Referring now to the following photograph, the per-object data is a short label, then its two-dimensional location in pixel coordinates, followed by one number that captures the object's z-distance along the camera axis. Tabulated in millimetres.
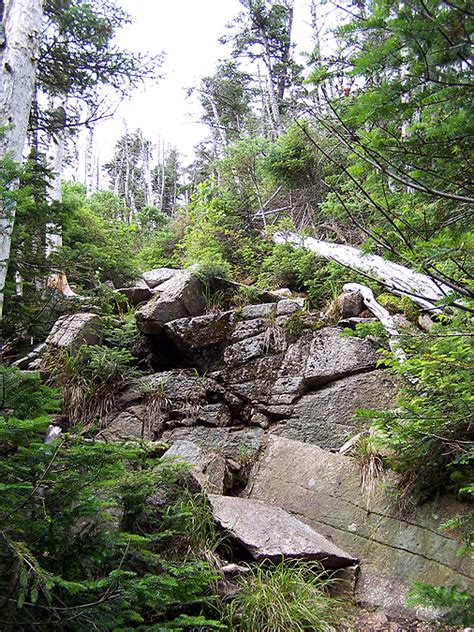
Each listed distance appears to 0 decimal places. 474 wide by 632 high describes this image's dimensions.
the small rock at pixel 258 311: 6975
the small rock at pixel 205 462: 4852
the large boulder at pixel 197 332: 6863
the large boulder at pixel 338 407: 5547
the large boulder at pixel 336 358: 6027
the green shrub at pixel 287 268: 8047
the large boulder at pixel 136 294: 8266
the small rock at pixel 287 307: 6871
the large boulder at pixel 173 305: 6965
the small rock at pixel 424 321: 6090
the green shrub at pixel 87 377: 6039
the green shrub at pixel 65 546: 1924
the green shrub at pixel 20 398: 2590
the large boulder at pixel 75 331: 6441
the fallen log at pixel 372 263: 6091
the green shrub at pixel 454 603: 2033
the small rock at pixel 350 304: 6695
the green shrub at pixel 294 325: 6627
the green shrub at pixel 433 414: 3201
